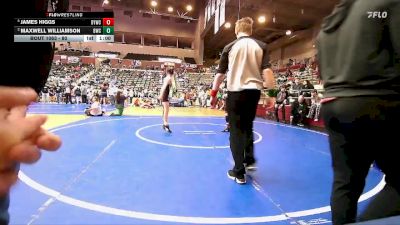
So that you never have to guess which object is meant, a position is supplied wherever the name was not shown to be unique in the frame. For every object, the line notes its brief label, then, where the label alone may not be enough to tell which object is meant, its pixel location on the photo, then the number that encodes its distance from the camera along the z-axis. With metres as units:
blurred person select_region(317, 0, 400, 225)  1.29
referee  3.10
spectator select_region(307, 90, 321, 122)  8.23
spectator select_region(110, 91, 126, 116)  10.73
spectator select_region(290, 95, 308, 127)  8.77
